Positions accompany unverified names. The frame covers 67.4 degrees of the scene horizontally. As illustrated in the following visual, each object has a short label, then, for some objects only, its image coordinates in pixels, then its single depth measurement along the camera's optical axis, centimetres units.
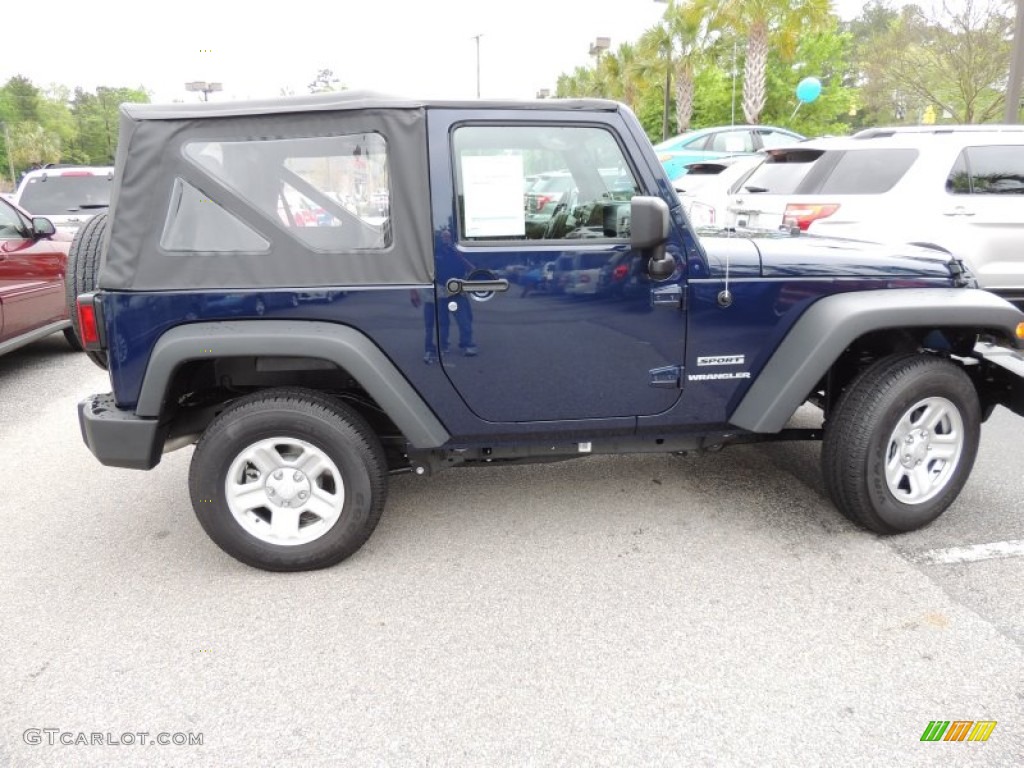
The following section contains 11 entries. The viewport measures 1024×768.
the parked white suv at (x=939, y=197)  608
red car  626
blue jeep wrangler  299
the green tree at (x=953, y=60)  1933
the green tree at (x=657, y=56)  2897
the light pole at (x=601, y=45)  3588
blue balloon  2183
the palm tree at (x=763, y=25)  2184
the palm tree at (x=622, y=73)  3328
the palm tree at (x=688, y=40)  2408
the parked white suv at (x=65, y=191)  1007
